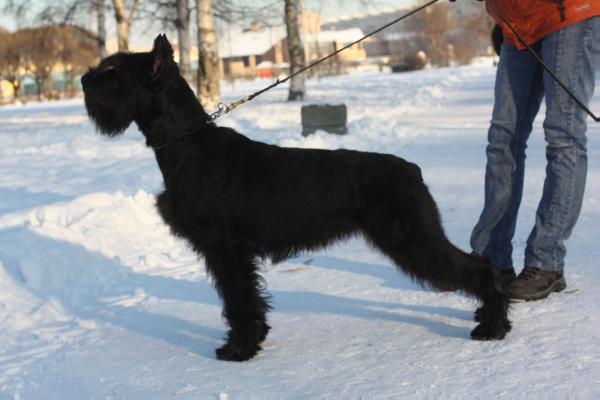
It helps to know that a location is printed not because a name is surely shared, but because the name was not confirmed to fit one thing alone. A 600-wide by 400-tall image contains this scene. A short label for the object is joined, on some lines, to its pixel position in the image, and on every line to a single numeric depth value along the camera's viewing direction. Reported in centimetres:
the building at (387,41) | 10044
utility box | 1126
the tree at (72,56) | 3668
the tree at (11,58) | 5175
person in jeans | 347
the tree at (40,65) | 4832
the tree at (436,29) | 8512
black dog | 312
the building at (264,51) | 9988
